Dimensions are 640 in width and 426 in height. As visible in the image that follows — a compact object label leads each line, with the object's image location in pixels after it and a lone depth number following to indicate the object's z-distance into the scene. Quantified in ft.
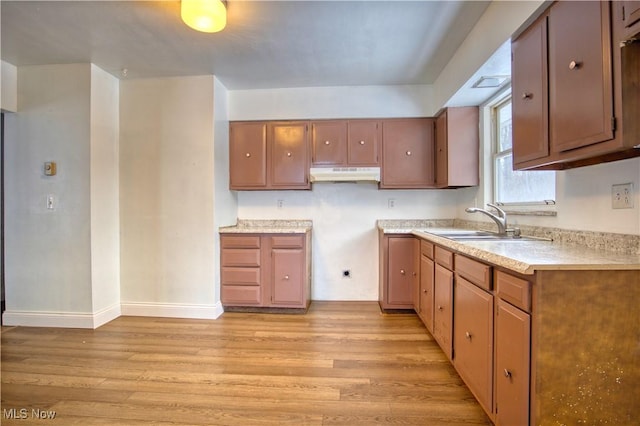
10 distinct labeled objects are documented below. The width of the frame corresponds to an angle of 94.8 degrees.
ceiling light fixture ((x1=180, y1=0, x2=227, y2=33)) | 5.88
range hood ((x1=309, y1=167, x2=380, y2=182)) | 10.28
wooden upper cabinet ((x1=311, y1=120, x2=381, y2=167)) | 10.71
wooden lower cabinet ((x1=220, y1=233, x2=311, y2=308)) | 10.08
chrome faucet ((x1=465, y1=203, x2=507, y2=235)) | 7.09
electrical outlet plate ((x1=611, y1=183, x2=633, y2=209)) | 4.46
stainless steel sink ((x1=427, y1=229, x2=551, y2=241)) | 6.70
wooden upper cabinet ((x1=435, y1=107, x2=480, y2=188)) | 9.46
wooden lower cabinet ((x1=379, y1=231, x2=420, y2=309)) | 9.77
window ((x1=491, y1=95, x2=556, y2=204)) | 6.79
